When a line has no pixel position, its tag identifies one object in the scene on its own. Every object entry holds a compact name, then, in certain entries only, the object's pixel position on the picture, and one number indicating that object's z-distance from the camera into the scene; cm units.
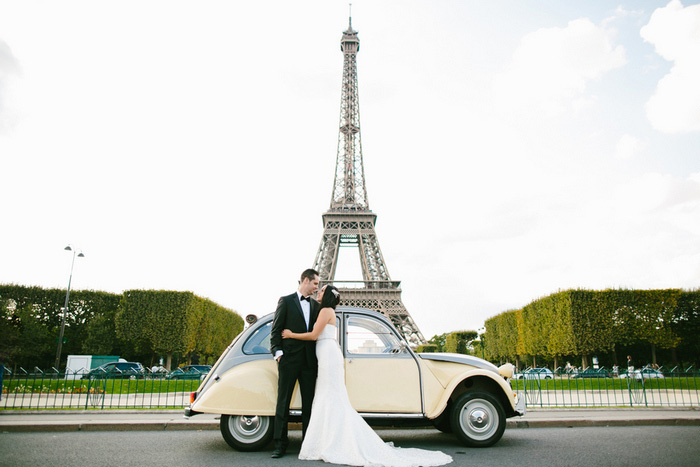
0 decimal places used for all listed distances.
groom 498
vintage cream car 525
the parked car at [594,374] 1423
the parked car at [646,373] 1778
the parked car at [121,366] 2378
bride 448
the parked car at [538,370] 2327
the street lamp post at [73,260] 2413
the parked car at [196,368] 2696
